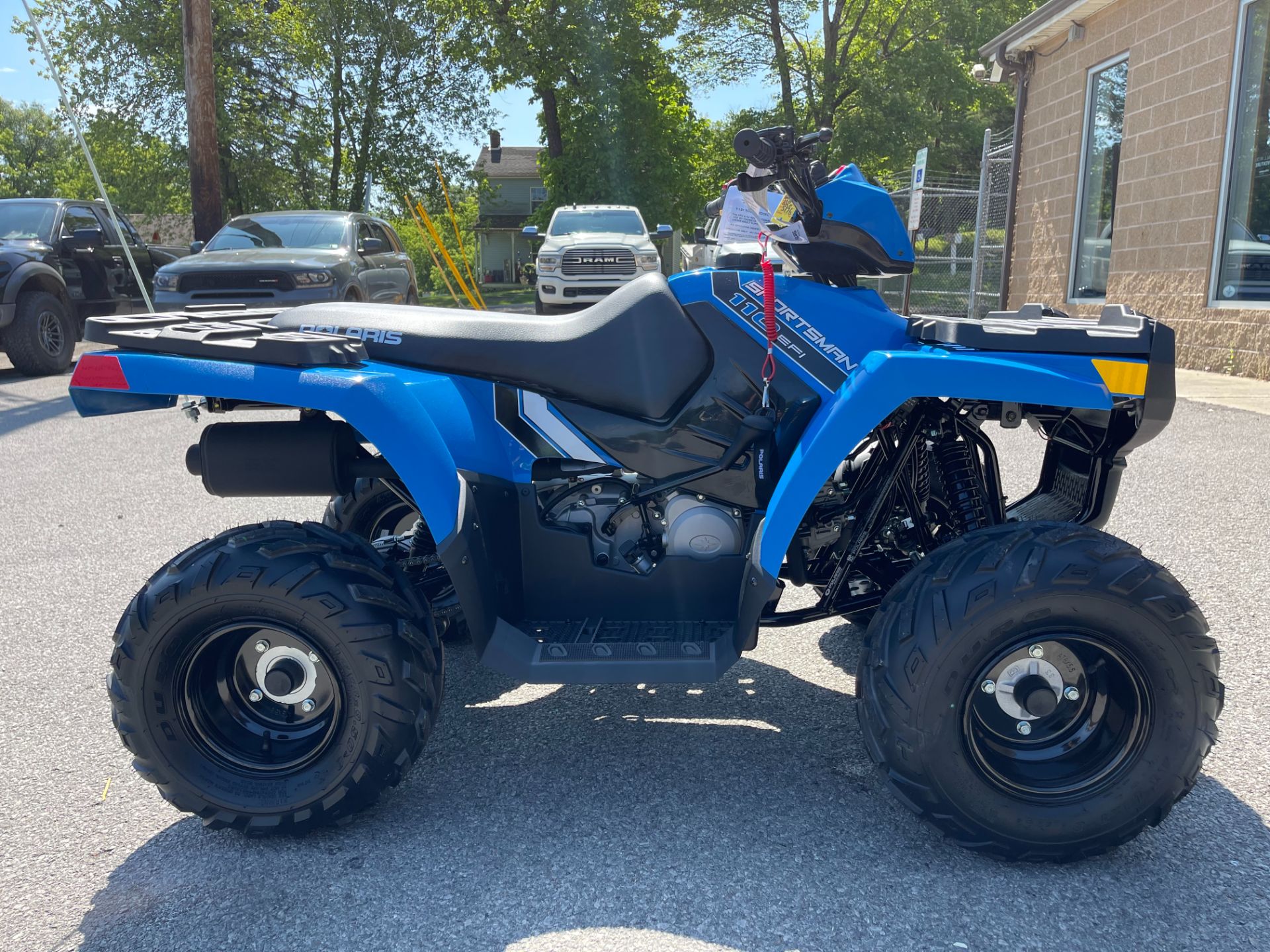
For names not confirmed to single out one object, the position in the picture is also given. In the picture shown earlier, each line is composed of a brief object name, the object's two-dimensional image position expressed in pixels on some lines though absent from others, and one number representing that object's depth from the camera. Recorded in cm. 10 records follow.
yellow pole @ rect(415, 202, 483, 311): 1614
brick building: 973
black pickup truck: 1133
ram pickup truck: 1647
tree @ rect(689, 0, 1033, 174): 3056
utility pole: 1606
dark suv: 1019
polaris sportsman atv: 235
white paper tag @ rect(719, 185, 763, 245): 278
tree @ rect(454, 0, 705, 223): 2909
